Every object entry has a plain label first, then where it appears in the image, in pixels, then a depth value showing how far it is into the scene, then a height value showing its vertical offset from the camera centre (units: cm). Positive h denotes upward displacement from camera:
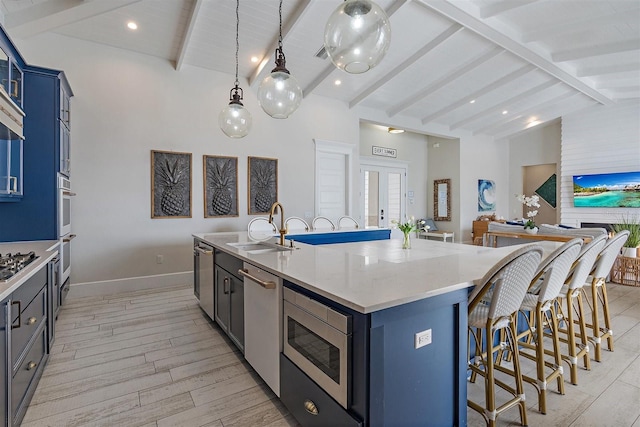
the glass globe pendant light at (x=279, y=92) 245 +94
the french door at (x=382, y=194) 792 +45
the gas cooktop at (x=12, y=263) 156 -31
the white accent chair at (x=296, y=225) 457 -22
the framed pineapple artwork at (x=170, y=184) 464 +38
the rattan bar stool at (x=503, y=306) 154 -51
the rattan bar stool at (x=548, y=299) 186 -56
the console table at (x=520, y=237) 460 -41
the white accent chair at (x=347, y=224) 494 -22
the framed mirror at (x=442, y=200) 874 +31
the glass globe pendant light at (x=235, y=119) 327 +96
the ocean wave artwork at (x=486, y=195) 903 +46
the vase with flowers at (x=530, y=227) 499 -26
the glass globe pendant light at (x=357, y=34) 178 +103
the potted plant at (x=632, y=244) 503 -53
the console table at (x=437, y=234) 835 -64
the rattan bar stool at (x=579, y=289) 215 -57
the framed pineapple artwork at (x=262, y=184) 540 +45
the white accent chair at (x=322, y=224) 480 -22
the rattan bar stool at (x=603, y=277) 245 -54
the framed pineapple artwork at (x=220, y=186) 502 +39
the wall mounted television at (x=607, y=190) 714 +50
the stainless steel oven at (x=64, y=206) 313 +3
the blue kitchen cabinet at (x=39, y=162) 294 +44
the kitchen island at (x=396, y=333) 123 -52
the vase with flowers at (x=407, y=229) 292 -18
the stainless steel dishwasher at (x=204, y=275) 306 -68
